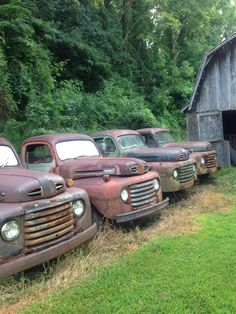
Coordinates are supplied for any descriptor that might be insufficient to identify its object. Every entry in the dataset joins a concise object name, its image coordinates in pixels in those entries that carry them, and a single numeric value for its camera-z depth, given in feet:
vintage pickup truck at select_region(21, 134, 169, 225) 14.98
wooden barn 32.63
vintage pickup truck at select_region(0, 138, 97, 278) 9.99
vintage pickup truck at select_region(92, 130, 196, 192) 20.68
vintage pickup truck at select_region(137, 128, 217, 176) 26.17
